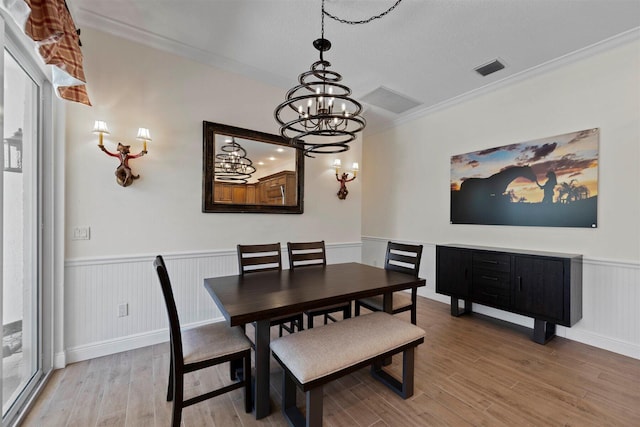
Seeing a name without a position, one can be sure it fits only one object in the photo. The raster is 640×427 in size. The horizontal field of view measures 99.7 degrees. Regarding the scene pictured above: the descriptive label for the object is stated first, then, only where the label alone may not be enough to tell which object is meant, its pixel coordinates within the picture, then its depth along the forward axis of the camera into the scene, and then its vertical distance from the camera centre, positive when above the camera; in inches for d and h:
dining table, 61.9 -21.6
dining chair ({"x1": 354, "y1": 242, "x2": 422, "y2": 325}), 98.5 -21.7
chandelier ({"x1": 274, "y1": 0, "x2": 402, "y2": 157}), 71.1 +29.6
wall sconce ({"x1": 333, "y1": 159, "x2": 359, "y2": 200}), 159.7 +18.7
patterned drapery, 53.2 +36.7
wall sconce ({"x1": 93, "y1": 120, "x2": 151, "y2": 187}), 96.5 +20.0
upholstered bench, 57.2 -32.6
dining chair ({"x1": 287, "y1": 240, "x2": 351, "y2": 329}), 98.0 -19.5
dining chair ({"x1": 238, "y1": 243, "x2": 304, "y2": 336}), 93.6 -17.7
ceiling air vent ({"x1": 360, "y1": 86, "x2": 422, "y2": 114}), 143.9 +63.9
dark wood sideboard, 101.3 -29.3
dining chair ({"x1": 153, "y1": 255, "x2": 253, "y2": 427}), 58.0 -32.4
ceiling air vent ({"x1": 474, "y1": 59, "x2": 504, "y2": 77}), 116.6 +64.7
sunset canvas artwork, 108.0 +13.7
